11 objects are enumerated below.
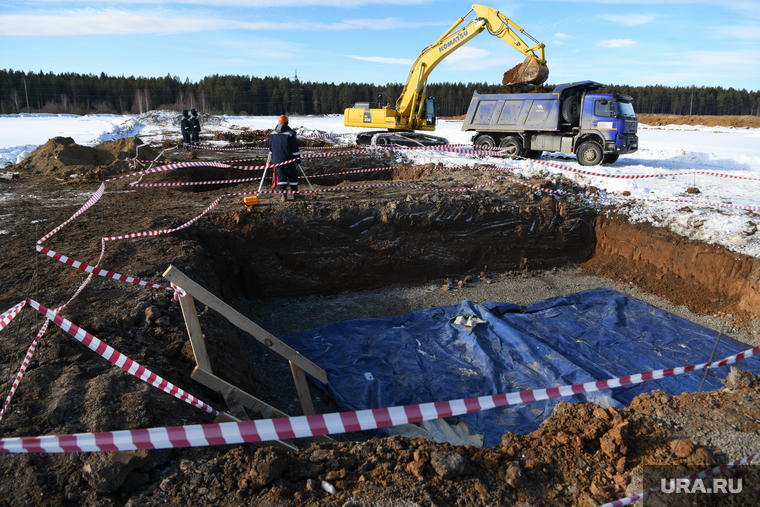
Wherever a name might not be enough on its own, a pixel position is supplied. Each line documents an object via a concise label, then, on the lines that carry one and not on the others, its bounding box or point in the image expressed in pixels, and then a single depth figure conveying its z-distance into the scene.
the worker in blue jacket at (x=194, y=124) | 17.39
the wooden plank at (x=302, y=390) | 4.29
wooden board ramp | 3.52
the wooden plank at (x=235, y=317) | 3.43
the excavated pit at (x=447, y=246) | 7.53
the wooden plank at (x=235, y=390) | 3.55
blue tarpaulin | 5.13
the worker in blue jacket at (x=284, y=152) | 8.31
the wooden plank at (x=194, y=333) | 3.62
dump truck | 12.60
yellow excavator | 13.74
